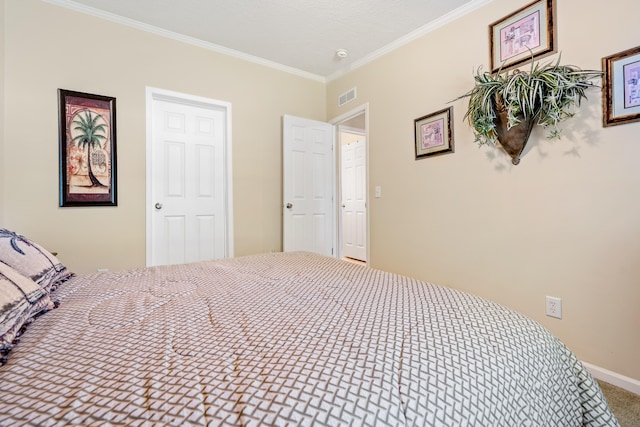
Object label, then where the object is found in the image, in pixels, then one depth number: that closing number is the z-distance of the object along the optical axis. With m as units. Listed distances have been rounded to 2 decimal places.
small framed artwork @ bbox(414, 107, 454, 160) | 2.47
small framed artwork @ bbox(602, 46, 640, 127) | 1.55
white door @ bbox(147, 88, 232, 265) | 2.84
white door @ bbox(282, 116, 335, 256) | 3.50
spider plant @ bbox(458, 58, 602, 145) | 1.70
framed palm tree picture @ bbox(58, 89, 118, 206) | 2.39
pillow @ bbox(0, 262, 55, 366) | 0.68
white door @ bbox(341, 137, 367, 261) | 4.99
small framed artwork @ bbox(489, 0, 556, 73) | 1.88
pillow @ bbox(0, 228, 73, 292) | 1.02
